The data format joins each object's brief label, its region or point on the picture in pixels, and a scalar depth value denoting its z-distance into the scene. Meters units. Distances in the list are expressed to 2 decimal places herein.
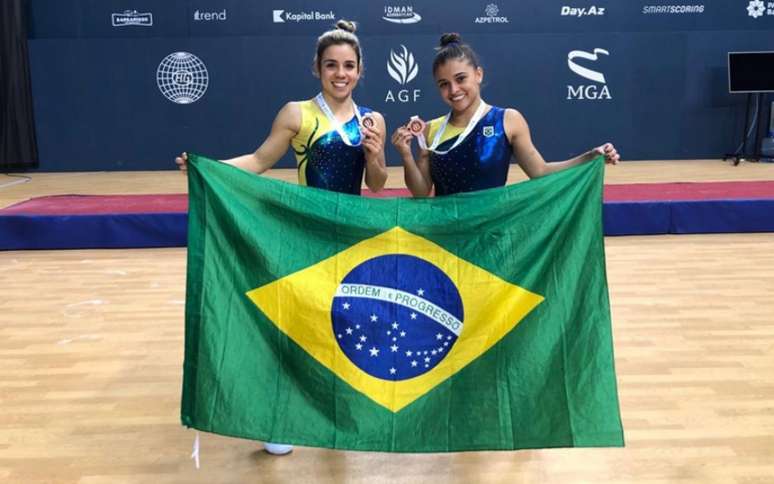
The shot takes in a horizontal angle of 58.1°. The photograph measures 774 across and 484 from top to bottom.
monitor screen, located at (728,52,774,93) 7.90
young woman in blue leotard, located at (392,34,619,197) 2.31
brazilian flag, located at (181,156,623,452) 1.93
